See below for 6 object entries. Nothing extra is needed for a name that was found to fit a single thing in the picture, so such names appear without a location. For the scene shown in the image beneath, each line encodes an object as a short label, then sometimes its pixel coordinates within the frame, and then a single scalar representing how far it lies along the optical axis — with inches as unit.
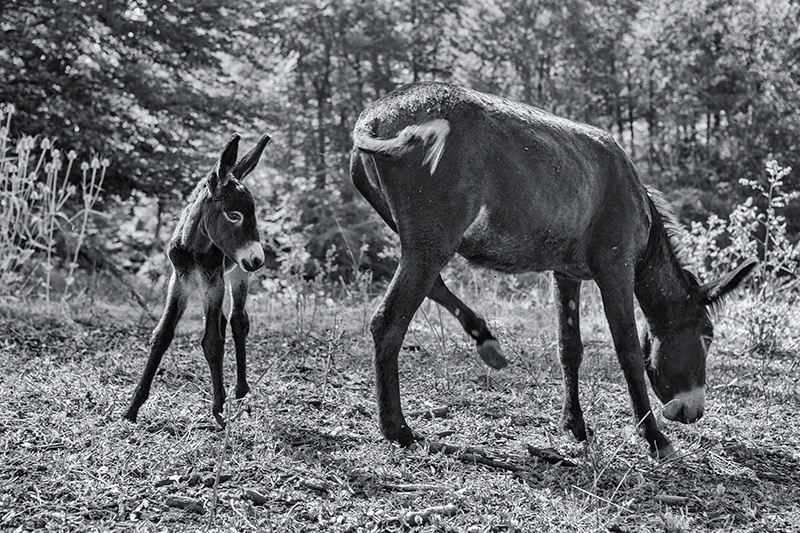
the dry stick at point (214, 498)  100.4
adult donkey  137.3
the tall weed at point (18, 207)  242.1
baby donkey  143.9
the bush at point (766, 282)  235.5
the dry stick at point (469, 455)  133.3
